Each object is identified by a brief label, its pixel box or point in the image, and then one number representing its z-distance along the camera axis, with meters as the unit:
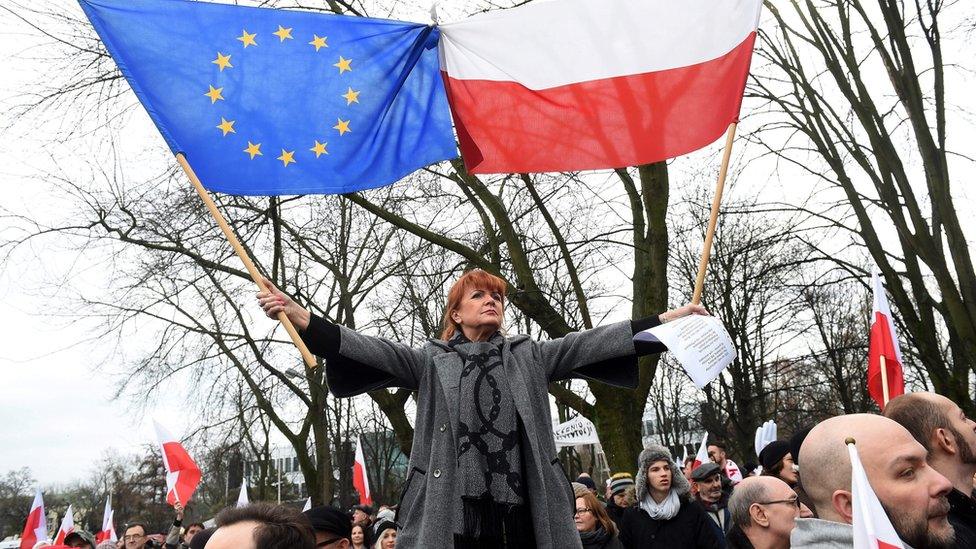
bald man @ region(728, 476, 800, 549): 4.58
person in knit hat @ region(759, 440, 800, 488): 6.74
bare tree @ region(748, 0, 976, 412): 8.79
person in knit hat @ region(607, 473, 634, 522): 8.98
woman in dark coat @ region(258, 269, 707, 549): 3.17
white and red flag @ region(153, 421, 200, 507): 10.52
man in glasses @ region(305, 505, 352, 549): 4.74
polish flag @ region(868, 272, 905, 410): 6.10
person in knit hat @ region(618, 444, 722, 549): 6.59
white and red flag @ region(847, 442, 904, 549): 2.24
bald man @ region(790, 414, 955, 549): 2.63
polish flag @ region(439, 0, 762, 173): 4.88
